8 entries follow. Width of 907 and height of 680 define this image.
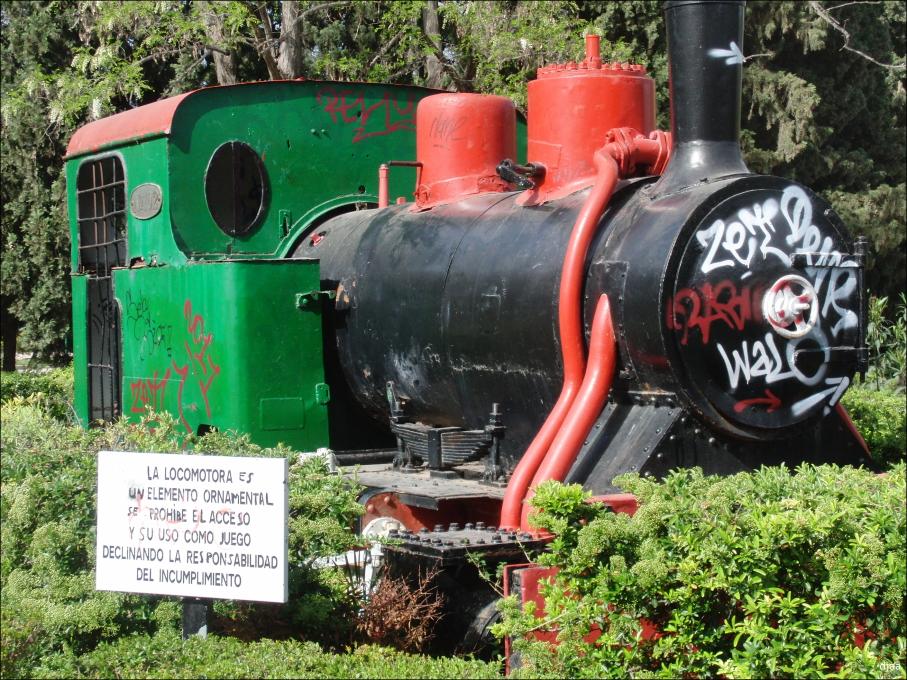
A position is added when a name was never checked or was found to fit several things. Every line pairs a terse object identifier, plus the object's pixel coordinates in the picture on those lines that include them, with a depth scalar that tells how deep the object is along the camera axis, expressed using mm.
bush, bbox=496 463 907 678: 3967
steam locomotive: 5012
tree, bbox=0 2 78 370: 20594
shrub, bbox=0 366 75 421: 12539
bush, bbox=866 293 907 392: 13664
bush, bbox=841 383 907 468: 6641
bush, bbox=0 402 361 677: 4902
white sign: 4449
